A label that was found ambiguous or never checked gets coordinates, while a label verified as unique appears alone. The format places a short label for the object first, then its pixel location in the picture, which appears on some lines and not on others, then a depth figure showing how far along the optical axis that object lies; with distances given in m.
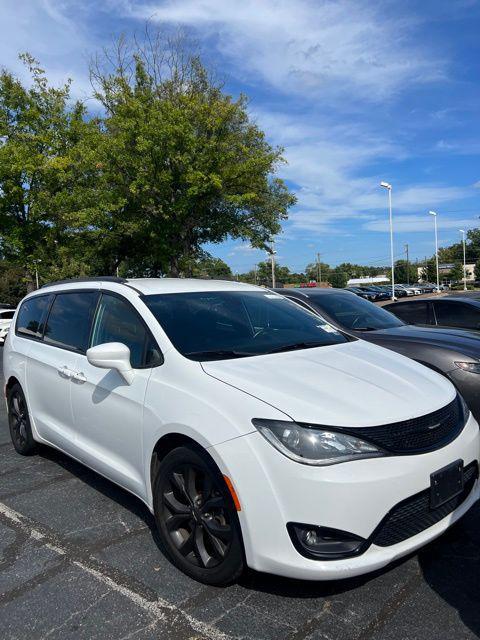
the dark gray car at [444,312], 7.32
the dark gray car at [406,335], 4.81
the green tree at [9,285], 43.67
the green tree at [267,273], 100.86
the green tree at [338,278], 114.71
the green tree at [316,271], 126.51
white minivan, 2.33
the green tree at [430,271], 102.79
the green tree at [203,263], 29.33
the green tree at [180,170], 18.94
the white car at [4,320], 15.69
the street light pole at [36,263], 22.14
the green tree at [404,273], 116.69
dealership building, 105.12
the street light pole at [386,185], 38.75
